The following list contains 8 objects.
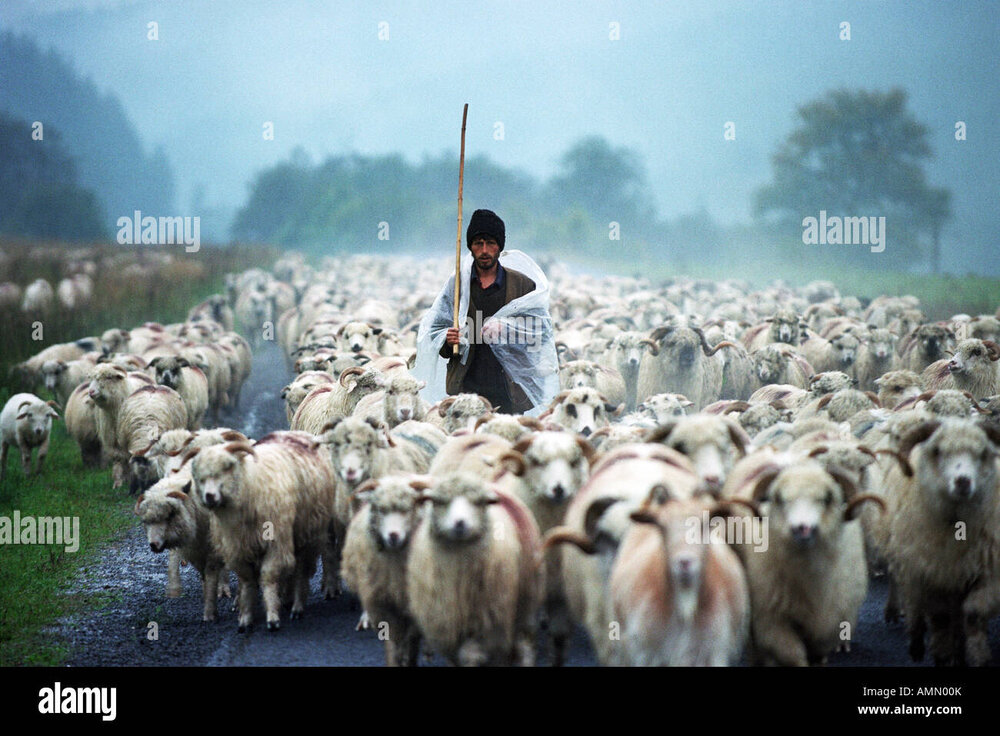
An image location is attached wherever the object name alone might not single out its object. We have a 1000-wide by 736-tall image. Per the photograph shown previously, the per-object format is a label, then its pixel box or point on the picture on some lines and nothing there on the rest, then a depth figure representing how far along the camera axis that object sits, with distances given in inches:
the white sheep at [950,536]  224.4
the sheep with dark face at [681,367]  486.3
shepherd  348.2
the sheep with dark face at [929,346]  484.7
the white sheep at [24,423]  462.3
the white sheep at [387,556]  221.5
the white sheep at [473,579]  206.2
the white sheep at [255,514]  277.3
